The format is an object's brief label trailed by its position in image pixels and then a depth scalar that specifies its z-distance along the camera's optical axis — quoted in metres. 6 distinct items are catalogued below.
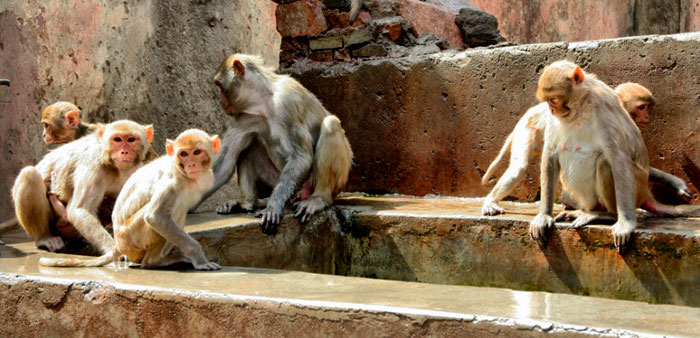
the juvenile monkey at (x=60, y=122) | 5.64
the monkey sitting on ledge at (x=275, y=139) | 6.40
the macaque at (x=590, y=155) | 5.09
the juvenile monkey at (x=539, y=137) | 5.91
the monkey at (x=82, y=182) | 4.93
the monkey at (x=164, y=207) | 4.13
